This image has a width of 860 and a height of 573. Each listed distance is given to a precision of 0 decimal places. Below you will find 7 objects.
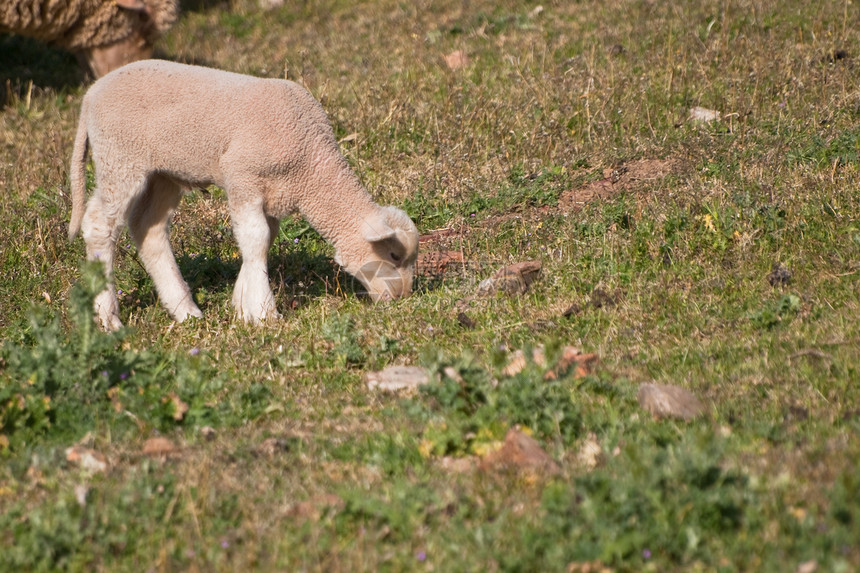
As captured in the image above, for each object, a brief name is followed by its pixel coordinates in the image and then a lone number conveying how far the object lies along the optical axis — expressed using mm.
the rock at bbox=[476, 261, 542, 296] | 12406
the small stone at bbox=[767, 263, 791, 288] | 11336
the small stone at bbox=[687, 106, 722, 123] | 17094
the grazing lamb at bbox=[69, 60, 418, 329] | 11945
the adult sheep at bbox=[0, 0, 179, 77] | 21312
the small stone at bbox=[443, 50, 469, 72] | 21142
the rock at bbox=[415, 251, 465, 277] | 13723
